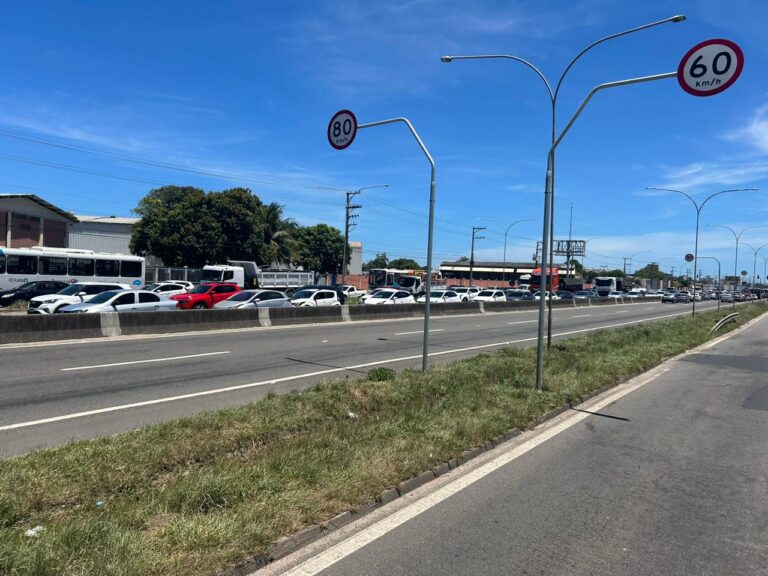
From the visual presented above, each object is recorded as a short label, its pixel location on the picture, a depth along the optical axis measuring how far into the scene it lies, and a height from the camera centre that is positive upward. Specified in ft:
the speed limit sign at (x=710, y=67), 24.68 +9.17
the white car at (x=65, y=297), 77.41 -4.84
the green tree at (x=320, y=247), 294.87 +10.91
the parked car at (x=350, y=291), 163.98 -6.32
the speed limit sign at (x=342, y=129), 37.50 +9.15
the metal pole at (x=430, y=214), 34.30 +3.41
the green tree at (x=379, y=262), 509.60 +7.26
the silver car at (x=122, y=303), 66.69 -4.65
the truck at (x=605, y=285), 312.05 -4.75
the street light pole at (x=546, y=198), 31.51 +4.23
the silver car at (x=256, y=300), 84.45 -4.88
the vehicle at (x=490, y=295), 159.89 -6.21
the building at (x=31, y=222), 184.35 +13.03
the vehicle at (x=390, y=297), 122.21 -5.72
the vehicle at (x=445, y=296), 144.56 -6.06
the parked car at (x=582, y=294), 228.76 -7.19
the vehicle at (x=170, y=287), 115.63 -4.70
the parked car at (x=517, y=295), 179.52 -6.56
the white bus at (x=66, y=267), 109.40 -0.85
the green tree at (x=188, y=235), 193.16 +10.20
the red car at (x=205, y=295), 91.86 -4.85
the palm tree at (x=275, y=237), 214.28 +11.60
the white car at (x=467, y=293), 153.63 -5.69
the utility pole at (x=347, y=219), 186.36 +16.59
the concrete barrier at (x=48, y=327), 51.85 -6.11
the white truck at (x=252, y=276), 152.15 -2.60
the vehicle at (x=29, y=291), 94.53 -4.94
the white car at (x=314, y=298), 99.96 -5.08
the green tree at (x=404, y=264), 526.16 +6.65
